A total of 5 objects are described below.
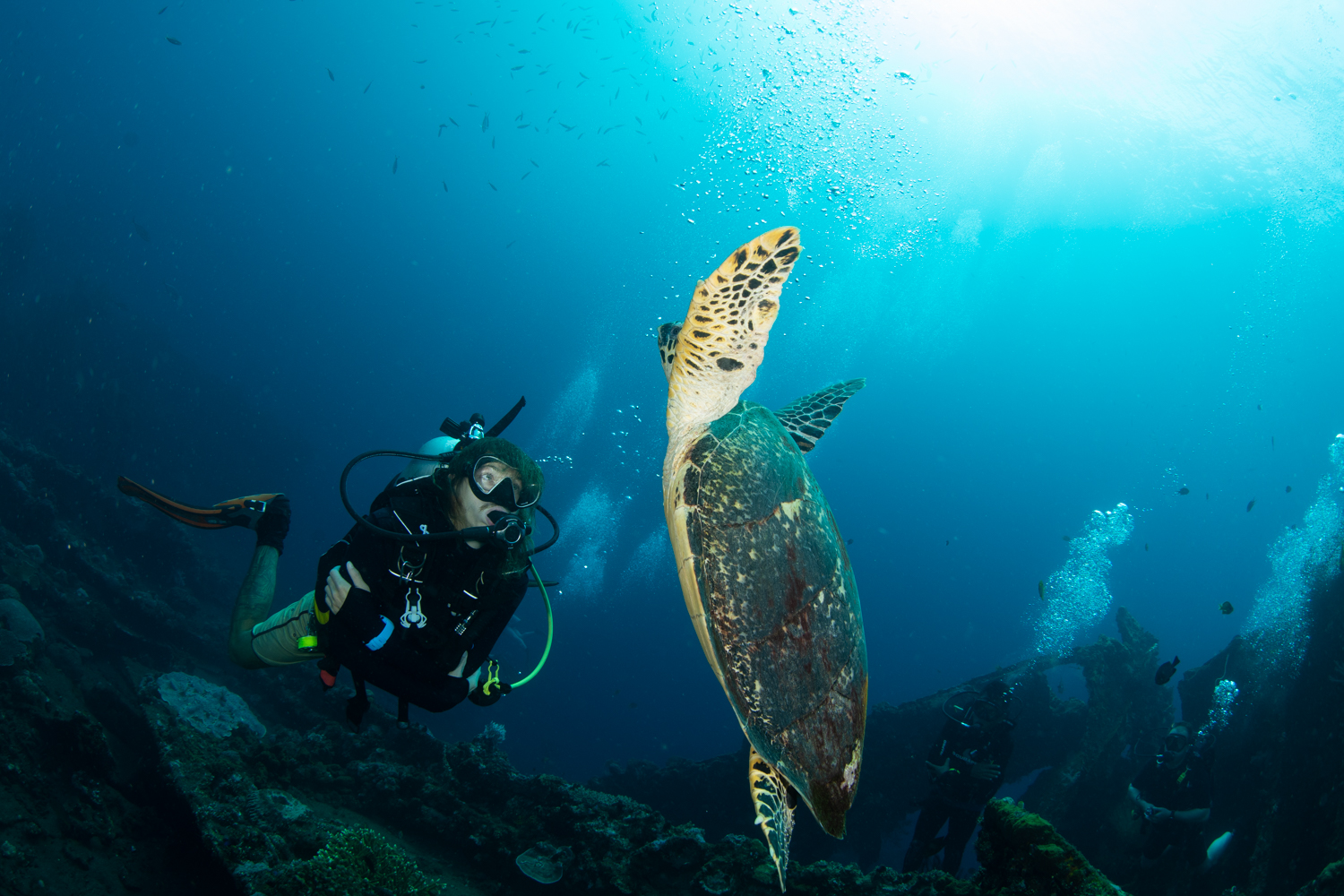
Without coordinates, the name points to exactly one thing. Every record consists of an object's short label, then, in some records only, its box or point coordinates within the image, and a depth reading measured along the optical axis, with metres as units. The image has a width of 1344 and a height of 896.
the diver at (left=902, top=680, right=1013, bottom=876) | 5.64
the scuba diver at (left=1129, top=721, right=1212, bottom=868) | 5.32
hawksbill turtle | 1.82
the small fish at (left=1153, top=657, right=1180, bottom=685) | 5.96
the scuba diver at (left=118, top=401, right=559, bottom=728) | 1.94
